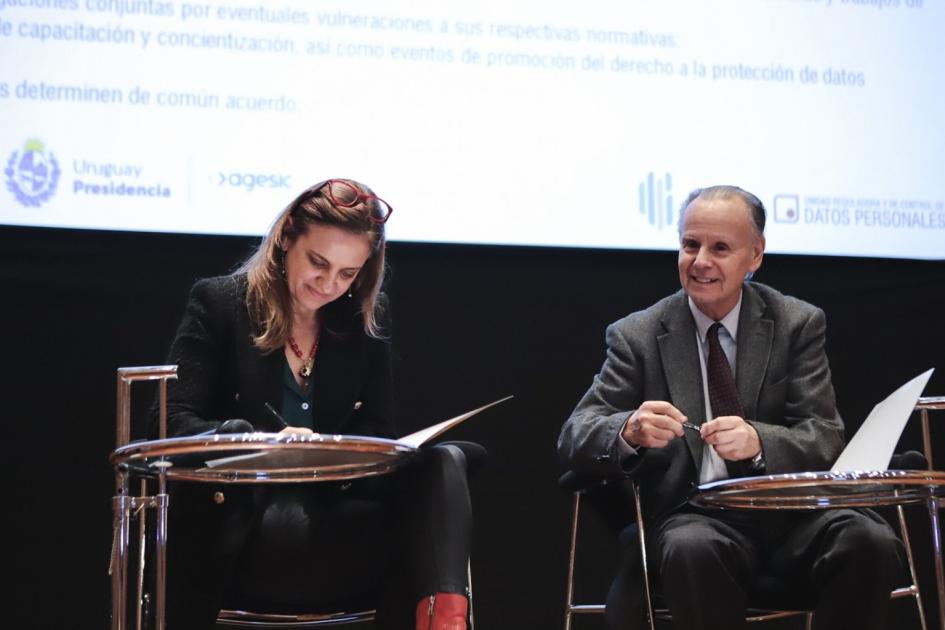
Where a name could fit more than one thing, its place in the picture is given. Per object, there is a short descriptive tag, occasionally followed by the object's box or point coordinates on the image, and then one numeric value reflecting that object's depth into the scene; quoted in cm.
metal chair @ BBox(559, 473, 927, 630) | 521
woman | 471
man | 504
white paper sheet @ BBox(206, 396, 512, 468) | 394
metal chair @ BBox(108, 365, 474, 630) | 434
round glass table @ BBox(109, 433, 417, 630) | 384
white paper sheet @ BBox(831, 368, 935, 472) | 450
